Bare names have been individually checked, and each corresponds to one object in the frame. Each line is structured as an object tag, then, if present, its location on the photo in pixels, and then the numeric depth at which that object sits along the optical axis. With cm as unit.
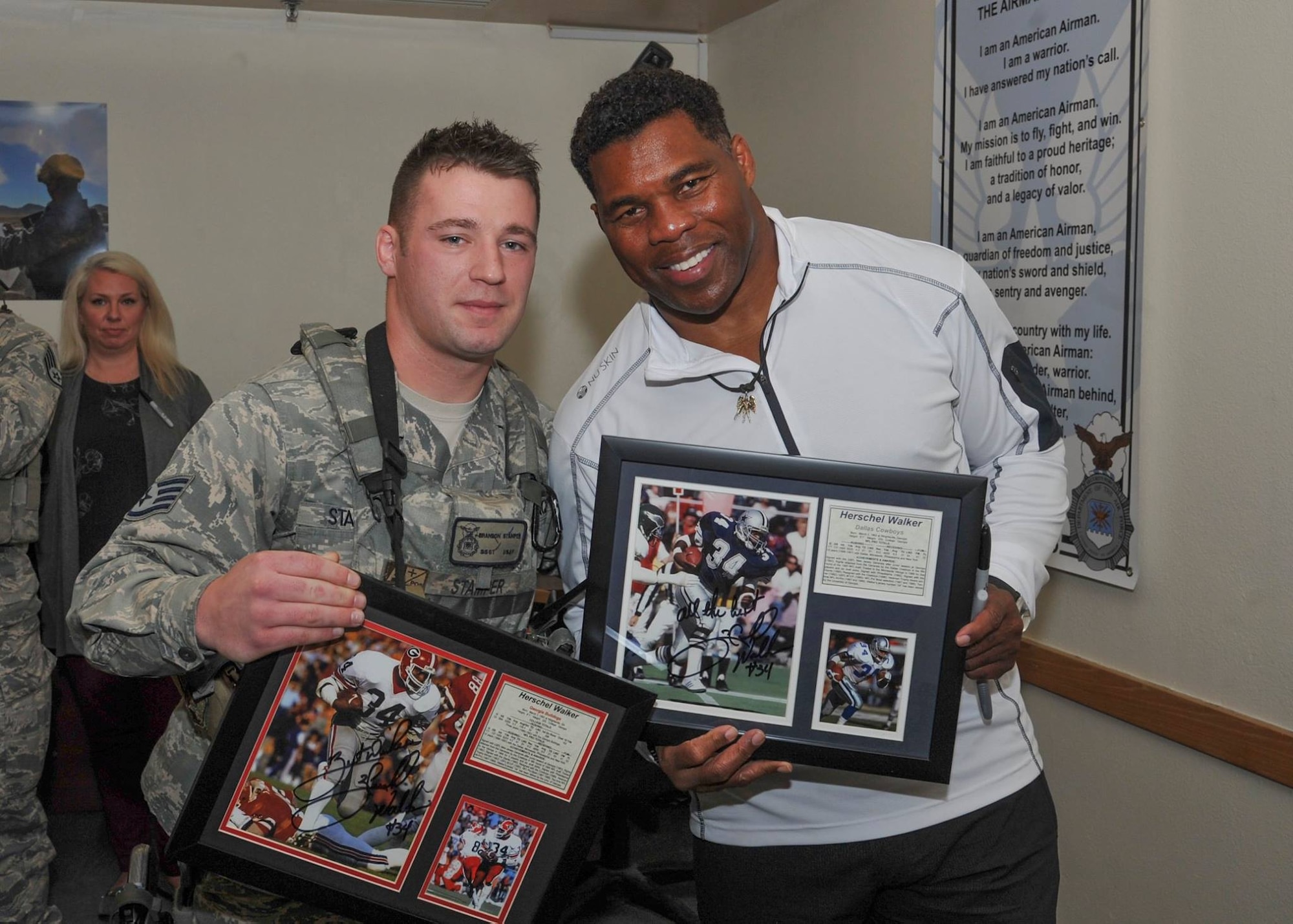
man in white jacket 157
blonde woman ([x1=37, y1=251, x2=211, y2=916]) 354
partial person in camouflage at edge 292
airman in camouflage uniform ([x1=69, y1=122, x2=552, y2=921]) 145
